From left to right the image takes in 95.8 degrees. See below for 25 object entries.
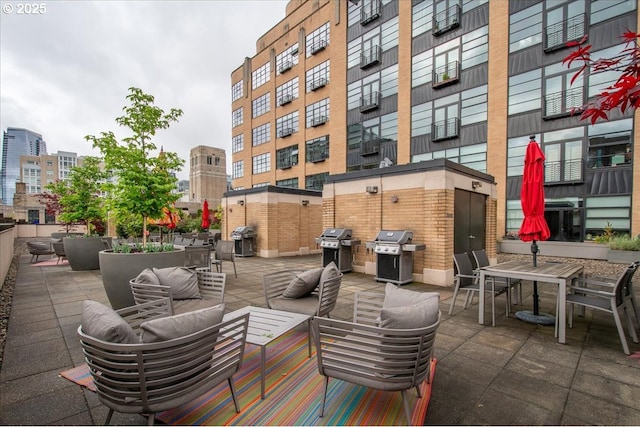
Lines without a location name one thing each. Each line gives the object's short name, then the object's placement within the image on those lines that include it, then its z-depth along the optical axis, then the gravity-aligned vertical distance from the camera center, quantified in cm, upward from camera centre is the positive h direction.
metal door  743 -40
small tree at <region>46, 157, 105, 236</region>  994 +57
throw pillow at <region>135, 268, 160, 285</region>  374 -92
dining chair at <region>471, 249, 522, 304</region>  489 -123
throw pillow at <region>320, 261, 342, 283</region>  369 -86
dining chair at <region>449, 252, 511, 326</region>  460 -128
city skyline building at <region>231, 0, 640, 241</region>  1219 +615
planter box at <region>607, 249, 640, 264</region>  982 -177
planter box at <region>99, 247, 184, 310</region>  460 -102
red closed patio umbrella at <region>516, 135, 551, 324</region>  452 +8
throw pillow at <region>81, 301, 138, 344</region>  178 -74
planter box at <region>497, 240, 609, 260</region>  1116 -178
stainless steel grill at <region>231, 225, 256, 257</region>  1212 -140
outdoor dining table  369 -98
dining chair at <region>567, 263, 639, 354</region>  347 -124
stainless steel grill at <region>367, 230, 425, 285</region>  687 -118
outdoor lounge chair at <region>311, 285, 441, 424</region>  199 -106
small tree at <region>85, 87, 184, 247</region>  536 +87
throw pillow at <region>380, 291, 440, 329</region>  206 -80
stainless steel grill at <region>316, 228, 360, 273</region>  833 -113
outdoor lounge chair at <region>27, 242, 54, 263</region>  1062 -148
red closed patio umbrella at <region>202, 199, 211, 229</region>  1391 -41
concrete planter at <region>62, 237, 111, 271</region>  864 -129
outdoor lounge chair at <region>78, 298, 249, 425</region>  171 -101
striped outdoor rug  213 -157
